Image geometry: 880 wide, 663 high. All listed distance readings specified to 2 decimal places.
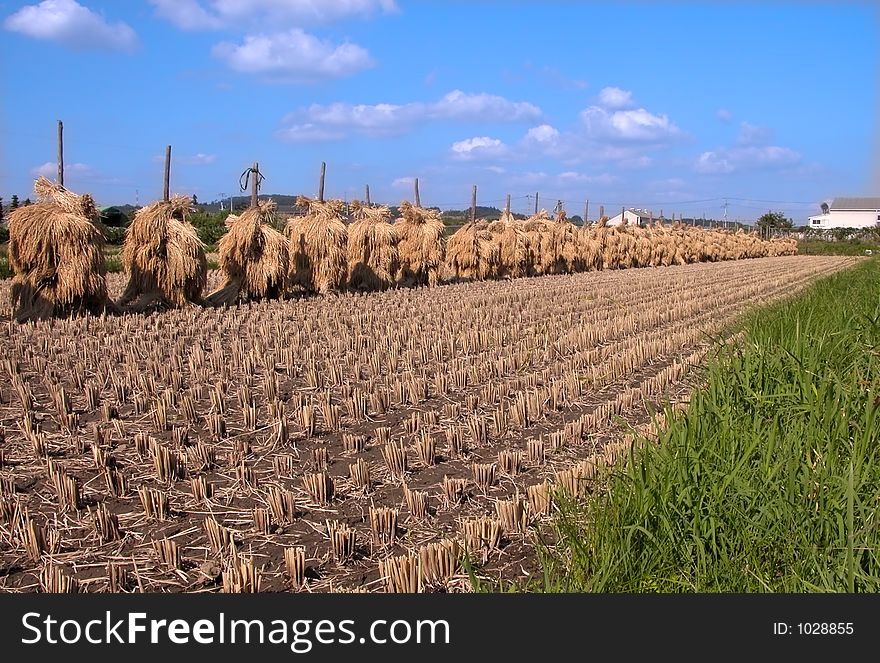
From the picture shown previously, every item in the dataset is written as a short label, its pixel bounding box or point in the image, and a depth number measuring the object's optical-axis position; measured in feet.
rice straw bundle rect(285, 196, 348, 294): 53.31
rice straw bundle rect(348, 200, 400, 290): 59.21
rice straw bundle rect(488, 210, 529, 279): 80.12
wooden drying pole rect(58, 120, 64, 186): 41.66
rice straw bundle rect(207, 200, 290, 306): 47.34
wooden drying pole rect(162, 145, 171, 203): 45.67
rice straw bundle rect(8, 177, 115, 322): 36.50
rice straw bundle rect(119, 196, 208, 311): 41.47
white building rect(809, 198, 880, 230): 308.40
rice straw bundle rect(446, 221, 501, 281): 75.10
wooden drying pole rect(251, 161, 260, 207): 51.79
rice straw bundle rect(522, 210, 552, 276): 85.66
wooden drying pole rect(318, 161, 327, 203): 59.58
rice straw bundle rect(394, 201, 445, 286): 65.16
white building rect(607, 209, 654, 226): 232.78
